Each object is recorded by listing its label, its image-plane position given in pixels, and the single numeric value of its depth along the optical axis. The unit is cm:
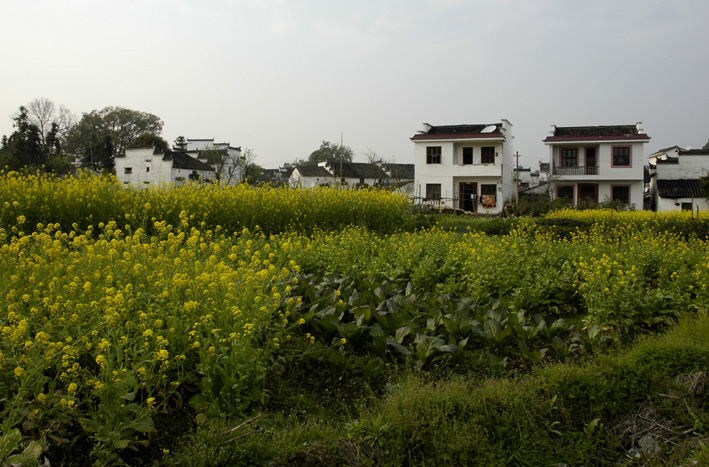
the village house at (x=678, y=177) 3469
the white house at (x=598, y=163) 3481
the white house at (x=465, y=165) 3612
